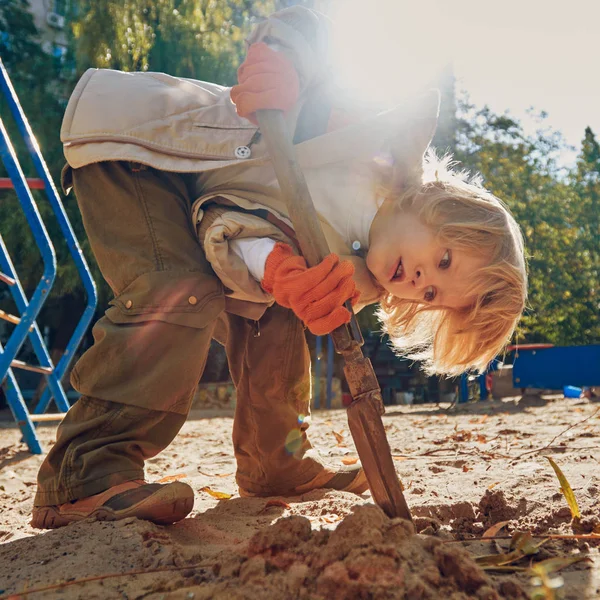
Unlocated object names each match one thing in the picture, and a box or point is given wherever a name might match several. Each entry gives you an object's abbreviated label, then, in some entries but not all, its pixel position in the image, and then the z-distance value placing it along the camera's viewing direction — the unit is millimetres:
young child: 1807
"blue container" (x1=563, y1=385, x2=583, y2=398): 8906
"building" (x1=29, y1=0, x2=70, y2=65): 10992
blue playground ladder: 3184
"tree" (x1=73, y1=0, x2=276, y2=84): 8812
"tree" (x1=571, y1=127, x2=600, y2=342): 13922
